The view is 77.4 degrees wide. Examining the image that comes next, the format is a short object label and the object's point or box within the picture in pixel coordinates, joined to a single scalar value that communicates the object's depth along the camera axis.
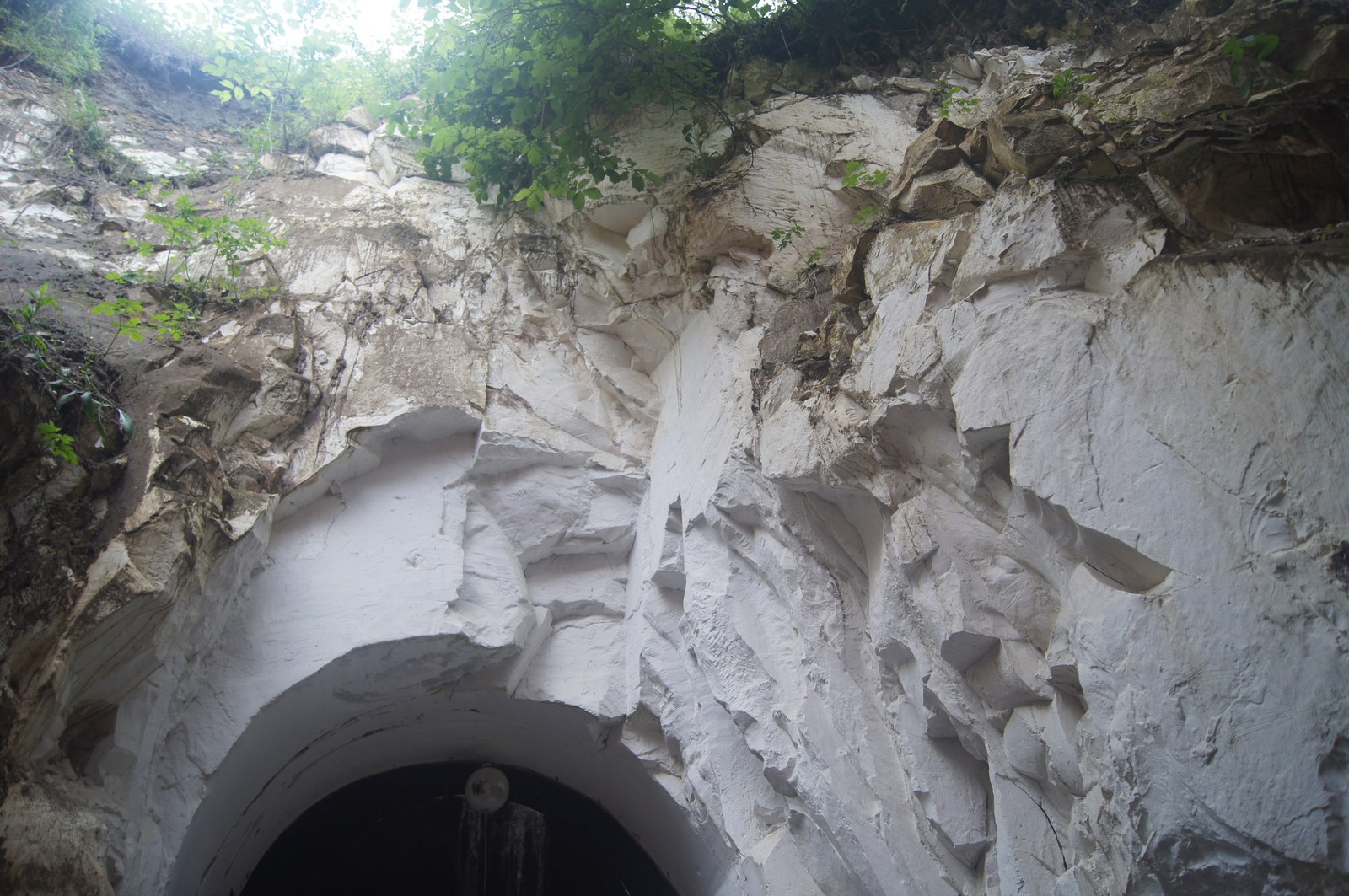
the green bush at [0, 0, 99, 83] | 5.48
